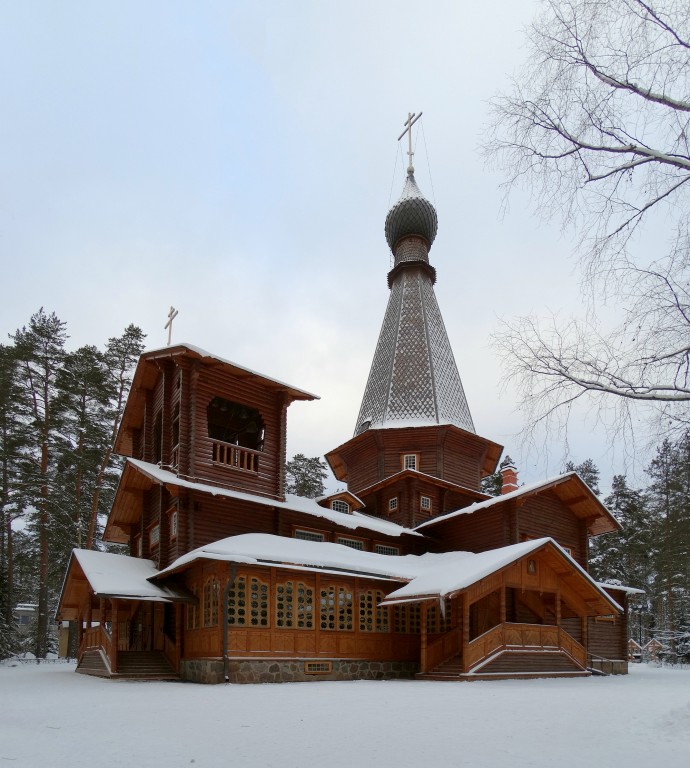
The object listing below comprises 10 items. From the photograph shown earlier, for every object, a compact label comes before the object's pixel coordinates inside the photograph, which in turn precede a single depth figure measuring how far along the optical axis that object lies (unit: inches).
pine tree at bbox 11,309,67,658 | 1026.1
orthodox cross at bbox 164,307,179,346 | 798.4
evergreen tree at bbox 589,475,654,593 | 1446.9
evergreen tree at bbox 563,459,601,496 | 1683.4
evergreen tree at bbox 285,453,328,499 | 1616.6
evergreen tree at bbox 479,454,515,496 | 1601.9
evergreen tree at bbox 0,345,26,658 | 1011.9
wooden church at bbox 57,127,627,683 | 576.1
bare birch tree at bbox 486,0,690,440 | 272.4
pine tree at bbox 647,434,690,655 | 1229.4
